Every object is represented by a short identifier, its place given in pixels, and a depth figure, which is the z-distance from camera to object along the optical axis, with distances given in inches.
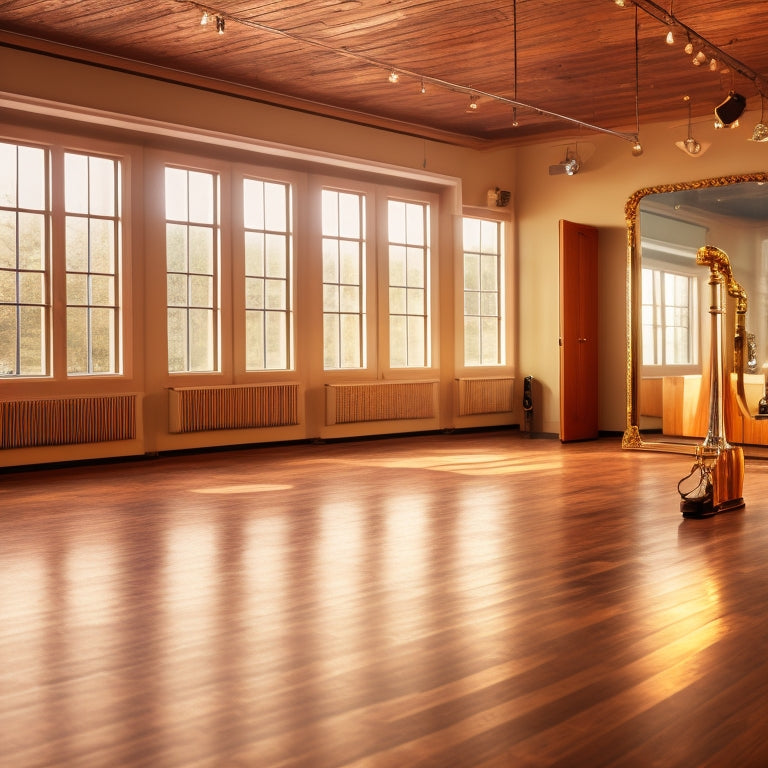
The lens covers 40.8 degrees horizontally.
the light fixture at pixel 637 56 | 309.5
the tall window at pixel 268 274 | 417.4
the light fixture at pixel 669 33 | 262.5
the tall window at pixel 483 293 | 497.0
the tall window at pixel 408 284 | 471.5
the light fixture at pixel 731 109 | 329.1
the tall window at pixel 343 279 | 446.0
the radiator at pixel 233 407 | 387.5
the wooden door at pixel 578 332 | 453.1
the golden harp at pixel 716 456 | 246.8
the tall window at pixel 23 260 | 343.0
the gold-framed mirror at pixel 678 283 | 387.2
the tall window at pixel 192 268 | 391.2
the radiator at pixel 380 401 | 442.0
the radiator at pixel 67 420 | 339.9
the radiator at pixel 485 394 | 489.4
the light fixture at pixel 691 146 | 352.5
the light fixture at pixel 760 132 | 349.7
